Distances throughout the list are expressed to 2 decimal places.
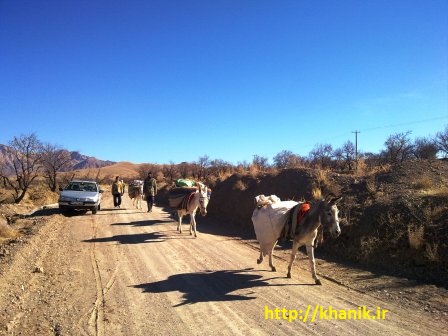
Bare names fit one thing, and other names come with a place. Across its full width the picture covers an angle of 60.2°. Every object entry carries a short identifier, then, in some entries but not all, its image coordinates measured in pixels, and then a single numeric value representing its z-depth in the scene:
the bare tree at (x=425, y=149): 41.12
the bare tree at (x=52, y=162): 52.16
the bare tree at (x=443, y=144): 41.67
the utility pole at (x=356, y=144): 44.87
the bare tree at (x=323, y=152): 48.53
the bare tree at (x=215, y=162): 57.82
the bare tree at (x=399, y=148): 44.15
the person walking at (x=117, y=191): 25.30
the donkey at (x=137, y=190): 26.88
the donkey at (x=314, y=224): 8.45
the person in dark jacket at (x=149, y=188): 22.39
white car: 20.61
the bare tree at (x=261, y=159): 42.91
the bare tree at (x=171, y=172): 71.19
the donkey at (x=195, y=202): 14.55
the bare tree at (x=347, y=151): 43.62
